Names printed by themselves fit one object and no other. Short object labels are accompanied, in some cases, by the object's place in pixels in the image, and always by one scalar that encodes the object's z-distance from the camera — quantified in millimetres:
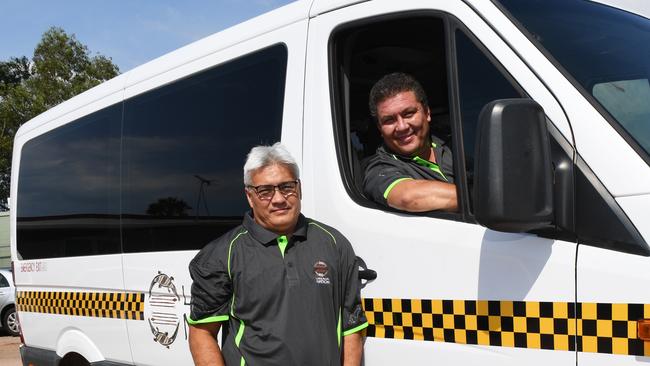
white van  1894
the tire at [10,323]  11852
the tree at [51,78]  25859
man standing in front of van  2332
